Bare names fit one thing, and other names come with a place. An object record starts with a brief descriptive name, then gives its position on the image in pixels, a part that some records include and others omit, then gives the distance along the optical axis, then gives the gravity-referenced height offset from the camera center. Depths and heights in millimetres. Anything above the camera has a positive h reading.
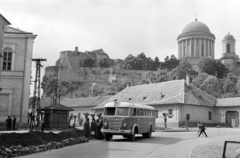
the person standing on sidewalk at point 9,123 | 27562 -1374
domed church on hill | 118562 +24993
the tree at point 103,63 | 125000 +18118
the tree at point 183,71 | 92175 +11928
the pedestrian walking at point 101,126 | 21659 -1232
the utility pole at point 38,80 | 36400 +3188
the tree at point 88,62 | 123500 +18196
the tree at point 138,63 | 124875 +18238
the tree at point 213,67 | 97562 +13474
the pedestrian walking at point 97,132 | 21817 -1582
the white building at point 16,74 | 32406 +3468
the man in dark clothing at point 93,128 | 21234 -1304
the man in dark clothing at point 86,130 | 21345 -1469
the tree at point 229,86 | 75812 +6160
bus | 20406 -681
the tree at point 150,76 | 97875 +10907
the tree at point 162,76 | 92662 +10057
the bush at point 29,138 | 13432 -1461
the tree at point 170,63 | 118000 +17578
